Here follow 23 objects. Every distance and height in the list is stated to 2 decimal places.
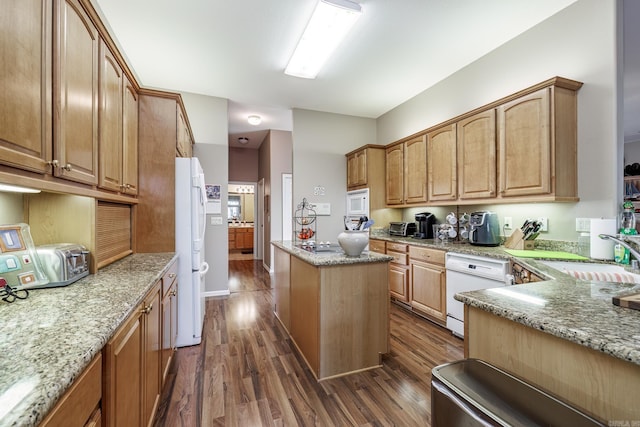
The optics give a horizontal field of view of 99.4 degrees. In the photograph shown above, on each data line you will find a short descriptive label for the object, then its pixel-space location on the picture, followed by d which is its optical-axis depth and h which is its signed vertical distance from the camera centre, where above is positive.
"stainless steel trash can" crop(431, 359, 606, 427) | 0.67 -0.51
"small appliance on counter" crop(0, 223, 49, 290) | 1.14 -0.20
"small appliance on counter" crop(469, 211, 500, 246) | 2.66 -0.15
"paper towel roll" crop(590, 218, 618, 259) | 1.91 -0.19
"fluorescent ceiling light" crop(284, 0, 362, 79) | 2.15 +1.66
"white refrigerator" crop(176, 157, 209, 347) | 2.41 -0.30
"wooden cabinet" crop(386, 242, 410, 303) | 3.25 -0.72
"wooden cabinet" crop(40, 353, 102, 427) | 0.58 -0.46
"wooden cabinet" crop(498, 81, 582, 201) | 2.13 +0.58
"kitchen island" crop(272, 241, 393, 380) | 1.95 -0.74
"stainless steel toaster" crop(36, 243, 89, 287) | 1.25 -0.23
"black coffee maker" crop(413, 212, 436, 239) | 3.54 -0.15
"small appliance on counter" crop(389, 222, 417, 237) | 3.79 -0.21
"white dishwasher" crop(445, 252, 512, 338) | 2.19 -0.54
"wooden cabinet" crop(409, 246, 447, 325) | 2.76 -0.74
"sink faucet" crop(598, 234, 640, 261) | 0.90 -0.11
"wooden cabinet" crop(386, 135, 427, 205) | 3.48 +0.58
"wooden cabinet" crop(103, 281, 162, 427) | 0.86 -0.61
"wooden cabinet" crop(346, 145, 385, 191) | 4.12 +0.72
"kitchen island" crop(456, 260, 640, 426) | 0.64 -0.36
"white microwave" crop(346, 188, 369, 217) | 4.11 +0.18
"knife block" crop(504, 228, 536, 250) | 2.42 -0.25
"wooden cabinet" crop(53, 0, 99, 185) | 1.16 +0.58
